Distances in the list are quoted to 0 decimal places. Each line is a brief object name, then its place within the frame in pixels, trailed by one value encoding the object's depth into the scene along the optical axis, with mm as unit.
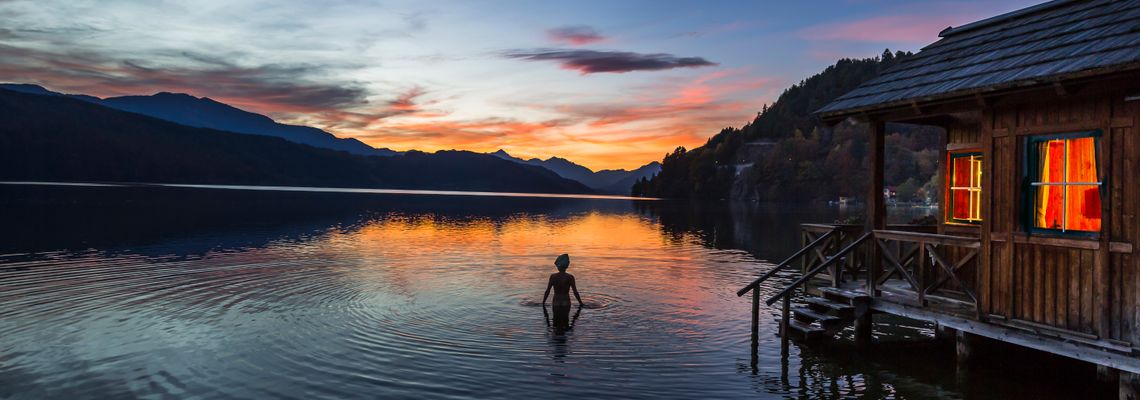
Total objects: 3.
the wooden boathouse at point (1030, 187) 10508
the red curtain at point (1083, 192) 11023
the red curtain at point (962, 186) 15391
